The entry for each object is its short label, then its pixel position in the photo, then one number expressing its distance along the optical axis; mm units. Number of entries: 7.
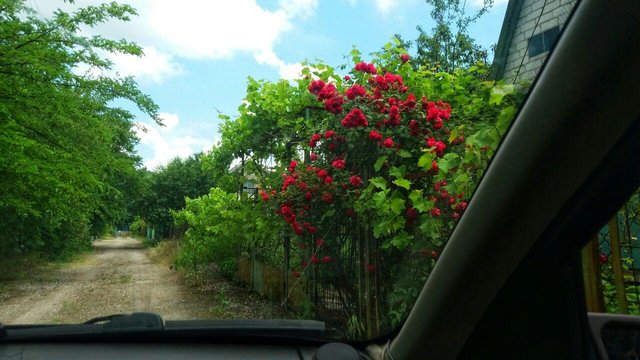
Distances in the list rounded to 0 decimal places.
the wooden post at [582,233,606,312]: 1482
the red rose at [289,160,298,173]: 3860
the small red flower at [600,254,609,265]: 1616
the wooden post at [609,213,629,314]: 1562
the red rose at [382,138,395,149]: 3186
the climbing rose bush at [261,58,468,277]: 2822
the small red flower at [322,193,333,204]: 3461
